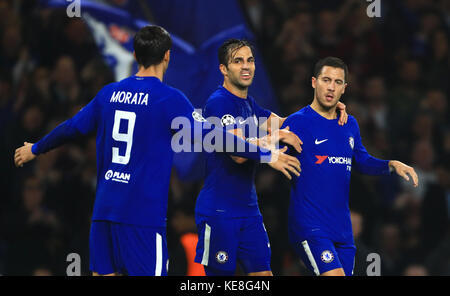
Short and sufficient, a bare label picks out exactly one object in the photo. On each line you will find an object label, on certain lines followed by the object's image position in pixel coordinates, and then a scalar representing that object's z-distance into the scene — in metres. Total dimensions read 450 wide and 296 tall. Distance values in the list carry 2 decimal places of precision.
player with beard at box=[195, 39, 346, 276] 10.78
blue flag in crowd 16.59
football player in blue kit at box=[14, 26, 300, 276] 9.32
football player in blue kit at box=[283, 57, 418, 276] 10.78
